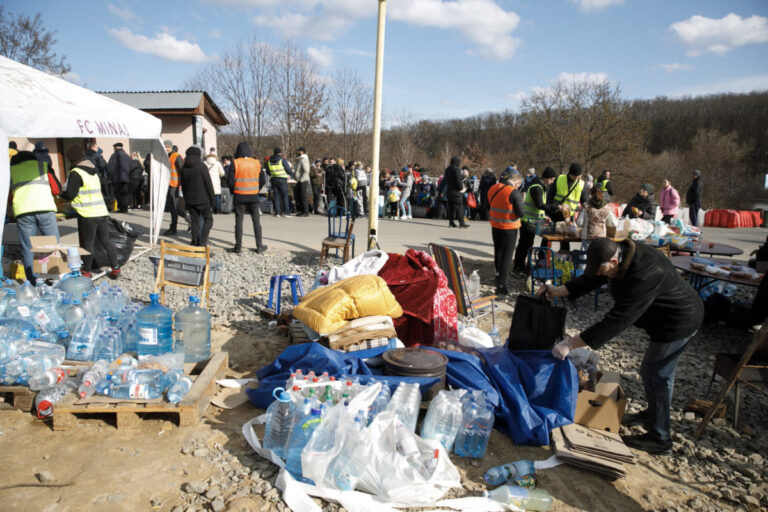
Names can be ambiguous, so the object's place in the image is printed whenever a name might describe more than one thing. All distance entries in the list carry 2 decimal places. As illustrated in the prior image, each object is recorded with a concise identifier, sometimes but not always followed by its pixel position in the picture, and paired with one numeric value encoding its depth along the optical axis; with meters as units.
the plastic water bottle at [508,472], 3.04
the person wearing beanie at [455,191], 12.67
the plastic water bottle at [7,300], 4.36
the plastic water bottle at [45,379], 3.67
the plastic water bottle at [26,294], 4.52
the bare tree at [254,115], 22.86
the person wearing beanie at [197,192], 8.40
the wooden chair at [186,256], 5.66
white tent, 4.89
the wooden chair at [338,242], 7.70
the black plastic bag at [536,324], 3.89
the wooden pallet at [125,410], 3.41
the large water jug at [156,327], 4.18
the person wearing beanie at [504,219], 7.02
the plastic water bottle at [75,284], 5.12
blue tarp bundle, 3.54
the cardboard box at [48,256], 5.83
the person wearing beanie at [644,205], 10.14
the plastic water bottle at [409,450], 2.88
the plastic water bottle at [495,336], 4.99
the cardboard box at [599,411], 3.64
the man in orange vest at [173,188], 11.29
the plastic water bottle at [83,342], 4.16
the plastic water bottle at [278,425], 3.20
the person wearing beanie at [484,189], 14.01
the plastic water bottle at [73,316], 4.39
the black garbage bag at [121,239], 7.66
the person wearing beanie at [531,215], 8.30
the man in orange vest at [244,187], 8.84
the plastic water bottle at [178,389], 3.54
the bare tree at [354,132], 26.66
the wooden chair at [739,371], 3.60
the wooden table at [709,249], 7.54
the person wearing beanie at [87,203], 6.58
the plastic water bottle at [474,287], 6.63
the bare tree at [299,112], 22.12
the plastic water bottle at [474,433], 3.37
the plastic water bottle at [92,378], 3.54
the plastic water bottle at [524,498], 2.82
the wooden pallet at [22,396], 3.61
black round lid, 3.67
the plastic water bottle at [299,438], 2.93
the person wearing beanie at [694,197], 15.29
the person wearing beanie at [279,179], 13.22
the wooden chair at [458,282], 5.72
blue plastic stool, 5.95
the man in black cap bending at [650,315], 3.28
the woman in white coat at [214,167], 11.25
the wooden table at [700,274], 5.60
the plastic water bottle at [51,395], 3.47
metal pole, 7.09
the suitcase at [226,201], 15.43
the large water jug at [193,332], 4.58
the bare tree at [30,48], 18.27
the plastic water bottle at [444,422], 3.33
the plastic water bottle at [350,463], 2.81
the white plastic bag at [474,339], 4.61
